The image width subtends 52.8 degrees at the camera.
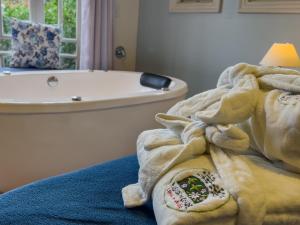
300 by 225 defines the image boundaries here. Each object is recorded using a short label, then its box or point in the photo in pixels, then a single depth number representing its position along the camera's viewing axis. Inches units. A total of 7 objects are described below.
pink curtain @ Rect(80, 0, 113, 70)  120.1
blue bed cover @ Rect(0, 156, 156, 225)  26.0
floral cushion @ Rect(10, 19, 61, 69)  109.8
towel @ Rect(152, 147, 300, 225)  22.0
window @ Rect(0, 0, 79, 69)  118.0
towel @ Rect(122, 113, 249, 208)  26.5
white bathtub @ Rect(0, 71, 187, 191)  61.4
